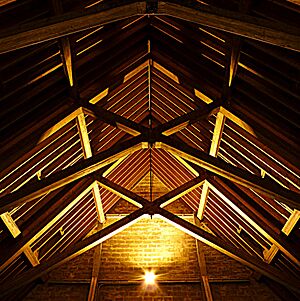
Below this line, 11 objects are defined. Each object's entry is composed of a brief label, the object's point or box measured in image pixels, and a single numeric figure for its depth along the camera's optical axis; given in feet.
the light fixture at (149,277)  25.54
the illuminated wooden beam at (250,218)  20.40
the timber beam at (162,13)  10.07
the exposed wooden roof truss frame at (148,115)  12.37
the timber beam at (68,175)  14.94
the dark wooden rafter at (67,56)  12.84
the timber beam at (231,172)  14.76
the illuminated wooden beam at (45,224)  19.82
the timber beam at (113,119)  17.87
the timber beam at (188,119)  18.10
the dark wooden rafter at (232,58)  13.01
